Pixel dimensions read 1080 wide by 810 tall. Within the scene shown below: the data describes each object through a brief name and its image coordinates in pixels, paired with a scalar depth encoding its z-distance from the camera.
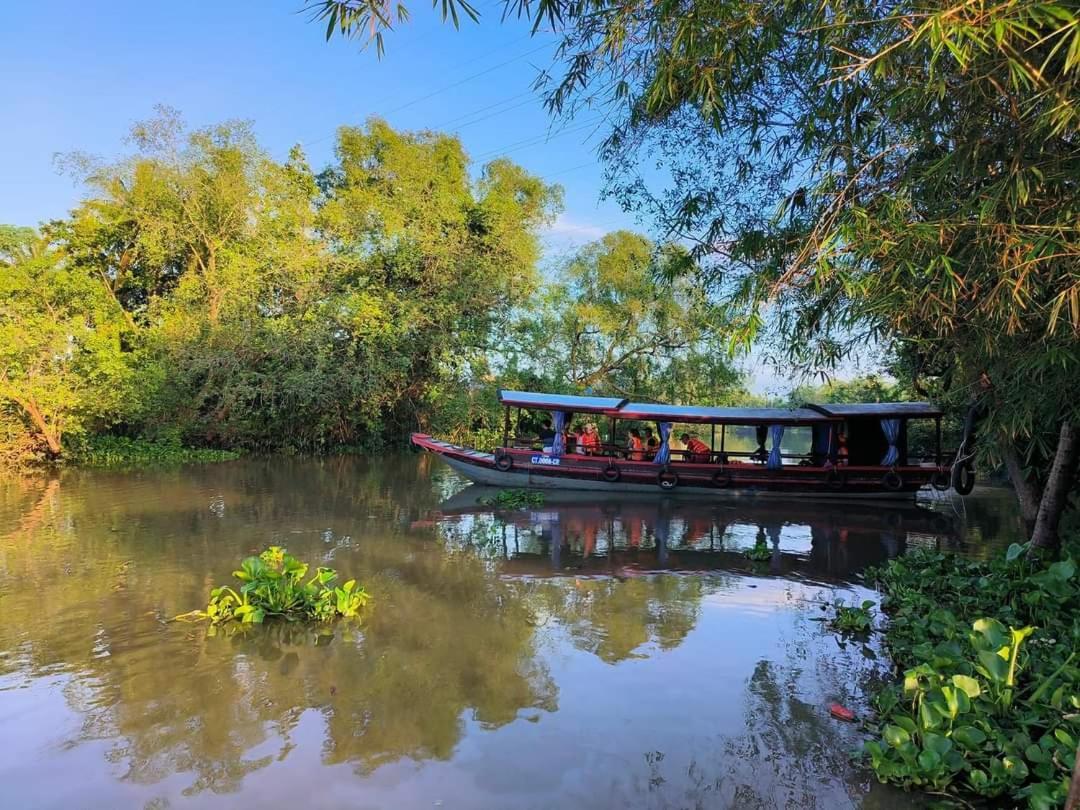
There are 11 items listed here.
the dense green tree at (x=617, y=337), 23.56
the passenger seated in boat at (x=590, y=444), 14.83
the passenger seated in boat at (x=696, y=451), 14.45
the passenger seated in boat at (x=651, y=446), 14.64
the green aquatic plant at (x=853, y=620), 5.98
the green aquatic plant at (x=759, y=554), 8.95
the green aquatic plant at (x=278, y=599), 6.16
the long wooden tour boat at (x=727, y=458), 13.17
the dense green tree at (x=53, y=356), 16.02
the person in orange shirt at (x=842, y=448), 13.51
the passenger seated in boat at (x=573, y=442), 14.79
